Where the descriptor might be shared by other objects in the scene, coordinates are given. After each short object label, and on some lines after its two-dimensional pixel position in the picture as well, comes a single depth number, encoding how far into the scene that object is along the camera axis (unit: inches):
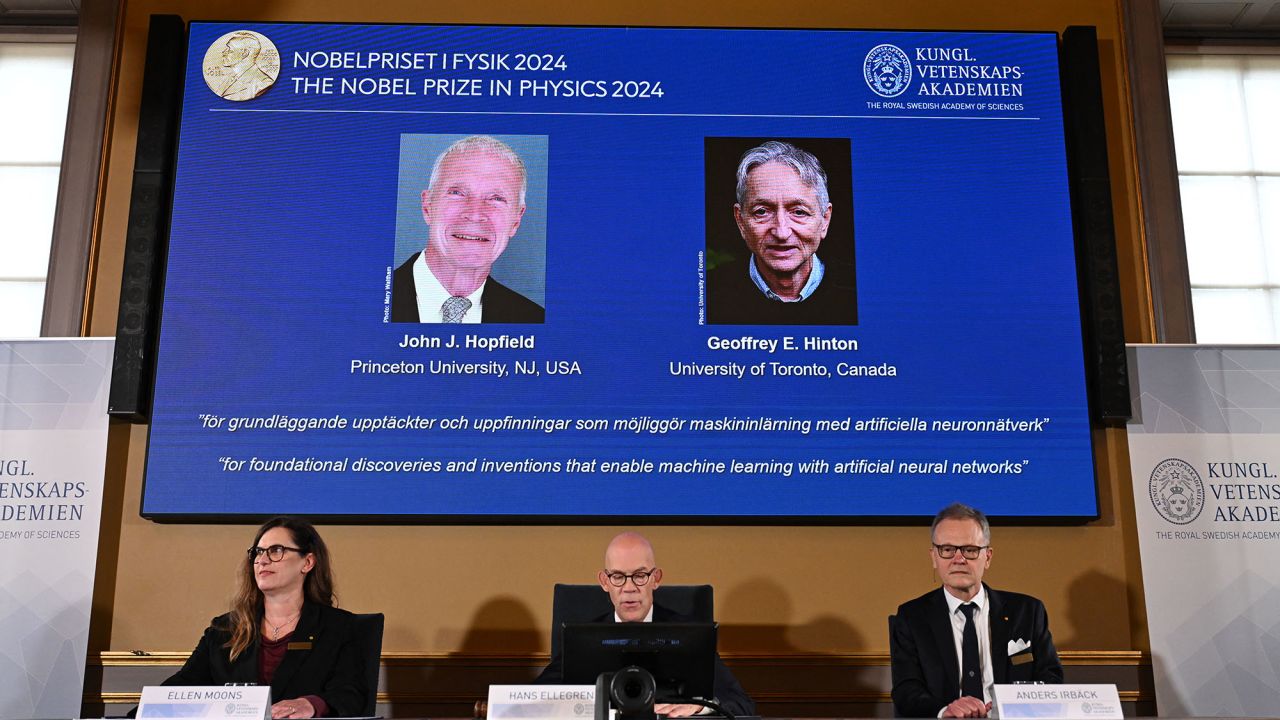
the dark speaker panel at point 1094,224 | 183.8
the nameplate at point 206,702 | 110.7
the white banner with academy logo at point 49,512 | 171.3
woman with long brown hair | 140.0
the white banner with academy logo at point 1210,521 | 173.3
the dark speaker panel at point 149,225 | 180.1
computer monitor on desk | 111.6
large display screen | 179.2
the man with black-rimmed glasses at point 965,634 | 146.6
